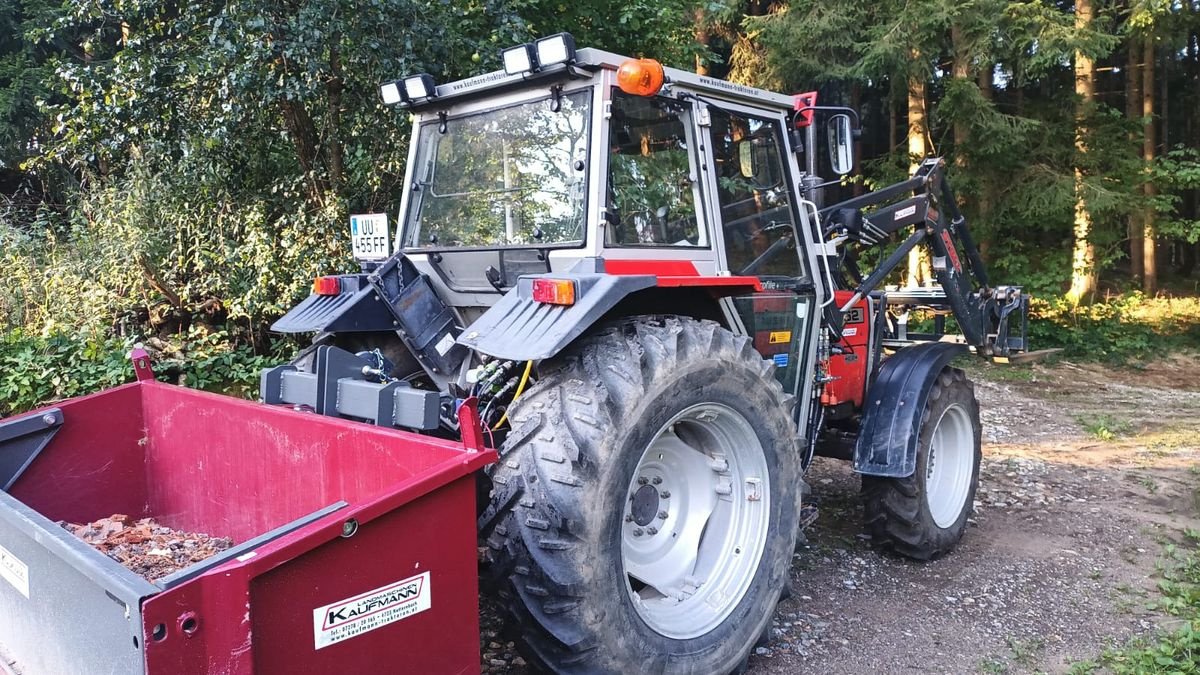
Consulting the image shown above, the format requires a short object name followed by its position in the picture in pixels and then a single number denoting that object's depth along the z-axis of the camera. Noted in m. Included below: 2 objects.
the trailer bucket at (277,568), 1.88
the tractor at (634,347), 2.68
